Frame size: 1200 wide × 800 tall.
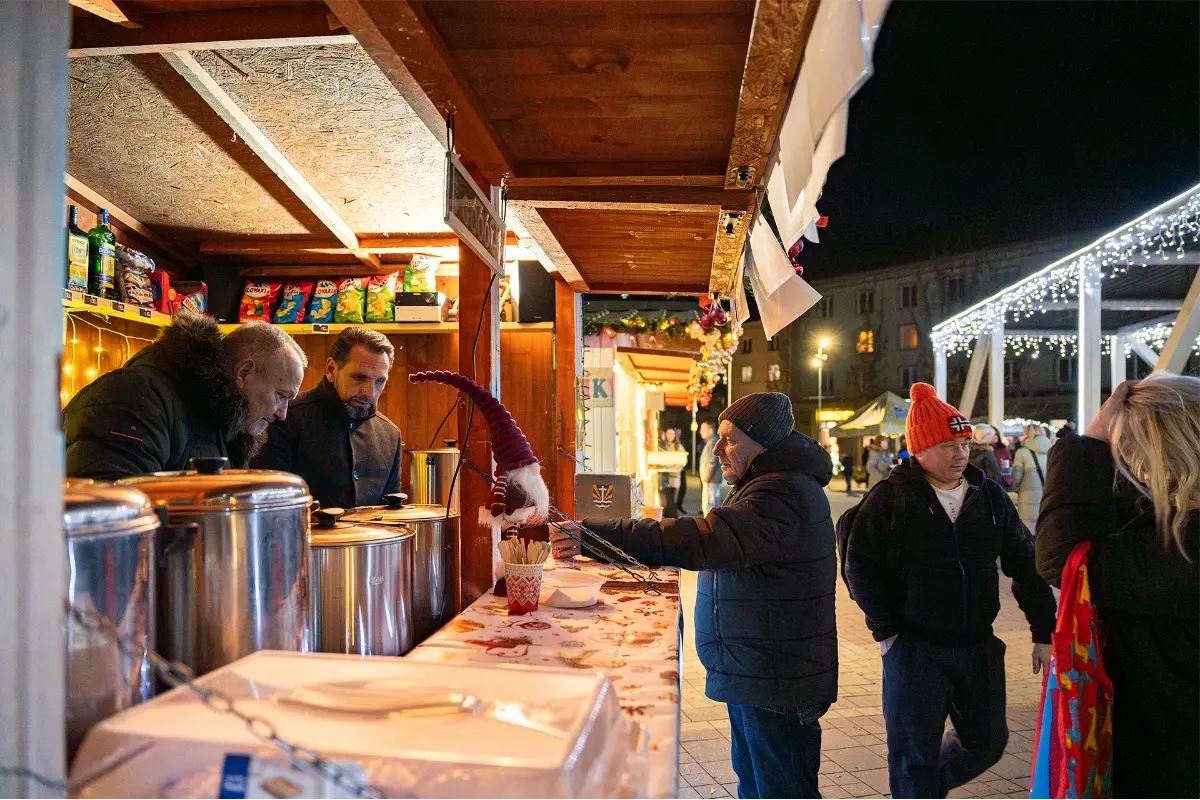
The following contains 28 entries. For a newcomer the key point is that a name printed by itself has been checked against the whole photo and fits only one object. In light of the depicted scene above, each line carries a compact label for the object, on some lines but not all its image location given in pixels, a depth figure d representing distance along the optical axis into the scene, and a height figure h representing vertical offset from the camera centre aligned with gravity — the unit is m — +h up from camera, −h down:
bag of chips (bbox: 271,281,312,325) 6.38 +1.01
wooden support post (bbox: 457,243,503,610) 2.99 -0.14
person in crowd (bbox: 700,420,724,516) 13.73 -1.16
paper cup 2.69 -0.61
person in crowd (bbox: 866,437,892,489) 19.62 -1.31
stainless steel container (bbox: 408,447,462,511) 5.42 -0.40
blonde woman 2.23 -0.46
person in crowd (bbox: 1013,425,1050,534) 10.20 -0.86
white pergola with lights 6.98 +1.93
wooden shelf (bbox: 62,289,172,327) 4.52 +0.74
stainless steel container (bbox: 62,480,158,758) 1.15 -0.28
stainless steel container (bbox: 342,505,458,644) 2.47 -0.48
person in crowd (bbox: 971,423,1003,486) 6.70 -0.42
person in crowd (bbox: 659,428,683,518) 17.20 -1.76
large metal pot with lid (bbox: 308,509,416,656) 1.93 -0.45
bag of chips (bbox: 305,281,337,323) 6.40 +1.03
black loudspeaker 6.71 +1.11
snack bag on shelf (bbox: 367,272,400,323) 6.40 +1.05
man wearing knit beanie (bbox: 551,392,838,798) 3.01 -0.76
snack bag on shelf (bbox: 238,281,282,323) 6.39 +1.04
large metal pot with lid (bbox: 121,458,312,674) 1.43 -0.28
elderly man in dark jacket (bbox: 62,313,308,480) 2.53 +0.08
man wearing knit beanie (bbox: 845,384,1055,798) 3.38 -0.86
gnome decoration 2.67 -0.17
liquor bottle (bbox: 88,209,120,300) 4.81 +1.06
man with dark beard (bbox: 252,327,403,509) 4.07 -0.06
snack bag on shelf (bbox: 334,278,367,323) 6.39 +1.03
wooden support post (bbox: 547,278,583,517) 6.36 +0.26
